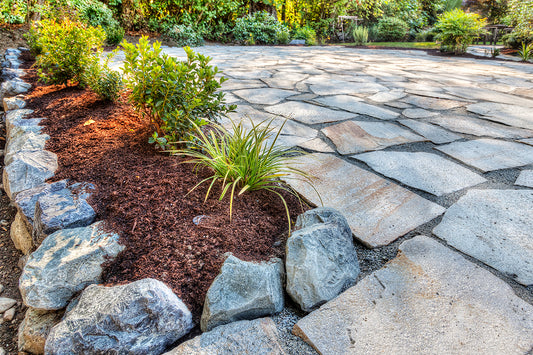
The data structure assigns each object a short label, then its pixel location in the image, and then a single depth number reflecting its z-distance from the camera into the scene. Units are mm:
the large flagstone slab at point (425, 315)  881
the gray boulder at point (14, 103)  2888
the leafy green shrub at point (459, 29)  7066
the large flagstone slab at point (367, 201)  1348
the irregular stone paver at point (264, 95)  2997
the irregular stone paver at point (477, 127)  2330
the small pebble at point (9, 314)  1354
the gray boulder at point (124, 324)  909
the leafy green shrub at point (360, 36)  10078
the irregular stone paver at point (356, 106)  2718
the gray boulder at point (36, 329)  1070
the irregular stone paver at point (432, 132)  2225
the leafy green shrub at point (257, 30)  10477
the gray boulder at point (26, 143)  1953
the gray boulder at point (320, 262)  1053
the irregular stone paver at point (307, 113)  2559
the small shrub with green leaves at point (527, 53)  6609
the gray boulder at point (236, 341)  880
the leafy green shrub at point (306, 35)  10701
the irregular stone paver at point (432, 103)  2963
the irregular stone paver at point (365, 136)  2094
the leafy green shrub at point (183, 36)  9367
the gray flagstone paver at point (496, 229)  1147
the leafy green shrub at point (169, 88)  1646
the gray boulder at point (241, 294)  973
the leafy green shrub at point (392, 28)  12602
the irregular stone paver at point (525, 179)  1640
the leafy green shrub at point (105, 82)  2512
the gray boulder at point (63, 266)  1071
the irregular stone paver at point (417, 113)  2730
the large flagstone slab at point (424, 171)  1652
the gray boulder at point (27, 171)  1647
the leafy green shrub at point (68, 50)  2859
